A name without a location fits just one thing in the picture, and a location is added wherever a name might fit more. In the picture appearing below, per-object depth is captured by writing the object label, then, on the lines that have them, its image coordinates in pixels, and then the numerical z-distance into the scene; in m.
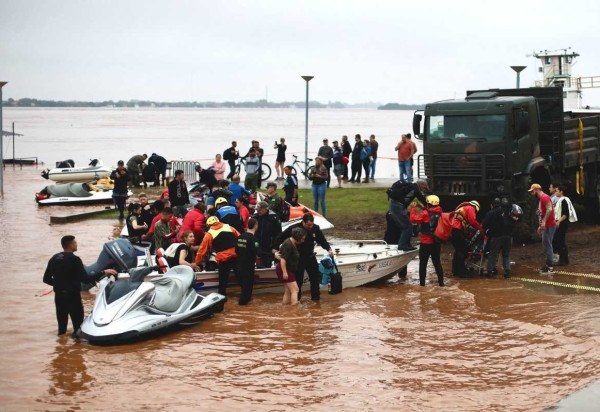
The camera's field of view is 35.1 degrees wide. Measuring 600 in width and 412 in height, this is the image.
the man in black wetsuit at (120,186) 25.66
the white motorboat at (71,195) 30.02
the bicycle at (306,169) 34.28
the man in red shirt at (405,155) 29.89
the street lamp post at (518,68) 32.21
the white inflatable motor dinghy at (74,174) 35.97
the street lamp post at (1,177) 33.10
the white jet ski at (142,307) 13.08
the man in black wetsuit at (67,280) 13.12
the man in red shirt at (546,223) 17.81
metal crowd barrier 35.69
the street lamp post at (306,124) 33.08
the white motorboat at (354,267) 15.77
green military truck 20.08
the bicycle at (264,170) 34.08
